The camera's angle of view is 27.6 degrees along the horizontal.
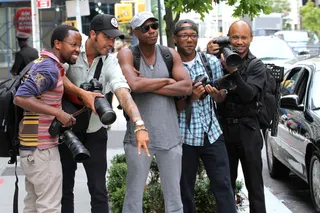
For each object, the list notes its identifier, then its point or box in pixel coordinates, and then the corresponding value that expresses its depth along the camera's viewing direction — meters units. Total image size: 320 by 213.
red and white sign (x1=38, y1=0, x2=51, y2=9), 13.65
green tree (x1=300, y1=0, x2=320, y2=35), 48.36
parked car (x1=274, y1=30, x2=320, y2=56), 27.91
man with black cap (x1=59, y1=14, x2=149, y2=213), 4.93
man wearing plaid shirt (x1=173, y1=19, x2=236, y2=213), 5.24
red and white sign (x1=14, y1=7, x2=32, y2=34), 27.42
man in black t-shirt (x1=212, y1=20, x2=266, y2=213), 5.45
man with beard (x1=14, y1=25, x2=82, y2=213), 4.39
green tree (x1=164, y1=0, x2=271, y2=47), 7.11
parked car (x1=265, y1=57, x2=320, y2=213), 7.03
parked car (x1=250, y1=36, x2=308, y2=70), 16.75
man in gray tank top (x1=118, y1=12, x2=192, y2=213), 4.85
